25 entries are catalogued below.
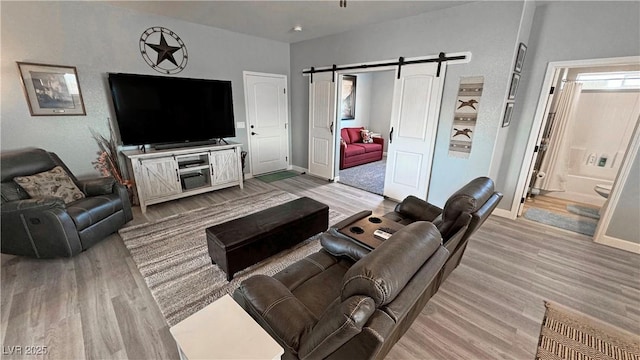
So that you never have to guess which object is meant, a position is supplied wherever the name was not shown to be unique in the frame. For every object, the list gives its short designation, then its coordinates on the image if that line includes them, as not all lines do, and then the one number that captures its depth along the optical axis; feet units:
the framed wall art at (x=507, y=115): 10.17
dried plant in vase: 11.34
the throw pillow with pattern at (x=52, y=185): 8.32
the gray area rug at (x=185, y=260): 6.69
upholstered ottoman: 6.97
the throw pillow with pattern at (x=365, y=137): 22.44
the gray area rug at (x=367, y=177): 15.72
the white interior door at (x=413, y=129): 11.40
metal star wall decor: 11.85
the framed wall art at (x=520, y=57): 9.58
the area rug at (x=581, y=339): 5.38
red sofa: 19.50
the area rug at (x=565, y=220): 10.71
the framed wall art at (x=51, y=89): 9.56
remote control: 6.31
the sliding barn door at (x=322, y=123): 15.40
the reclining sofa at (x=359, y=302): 2.92
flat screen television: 11.12
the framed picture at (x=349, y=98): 22.48
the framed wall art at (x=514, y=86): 9.83
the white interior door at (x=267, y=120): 16.05
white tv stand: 11.28
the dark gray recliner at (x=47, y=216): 7.47
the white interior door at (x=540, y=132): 9.88
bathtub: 13.50
